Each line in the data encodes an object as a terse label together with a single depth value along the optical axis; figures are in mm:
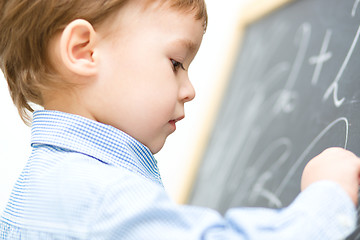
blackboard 956
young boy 789
